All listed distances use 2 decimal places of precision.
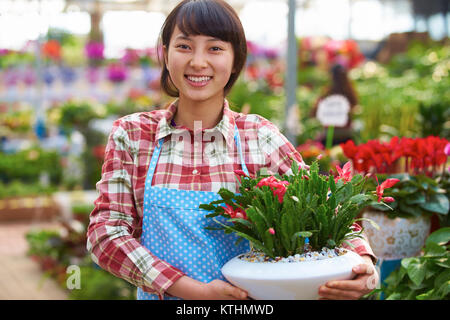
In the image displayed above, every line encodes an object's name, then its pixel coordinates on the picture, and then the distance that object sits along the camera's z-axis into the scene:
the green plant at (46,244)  4.08
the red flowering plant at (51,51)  6.14
